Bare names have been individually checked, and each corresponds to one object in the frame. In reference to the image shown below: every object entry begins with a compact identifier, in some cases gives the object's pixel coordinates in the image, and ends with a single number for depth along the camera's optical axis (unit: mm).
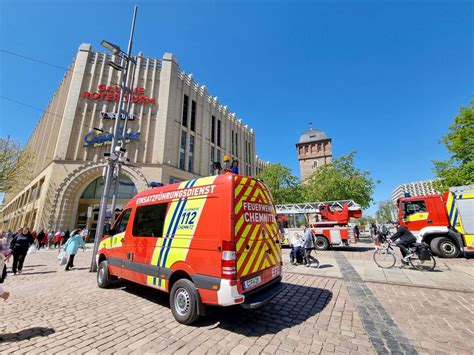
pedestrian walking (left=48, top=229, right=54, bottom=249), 19094
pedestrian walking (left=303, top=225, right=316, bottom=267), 8953
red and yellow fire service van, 3396
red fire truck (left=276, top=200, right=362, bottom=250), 13844
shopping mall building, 22281
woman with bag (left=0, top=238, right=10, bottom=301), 3298
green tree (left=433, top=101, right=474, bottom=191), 16125
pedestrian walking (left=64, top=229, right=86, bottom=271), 8453
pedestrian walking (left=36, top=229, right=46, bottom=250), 17212
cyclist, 7652
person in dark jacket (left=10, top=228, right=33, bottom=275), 7922
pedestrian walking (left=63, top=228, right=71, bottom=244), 19078
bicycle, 7445
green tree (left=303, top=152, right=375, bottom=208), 24578
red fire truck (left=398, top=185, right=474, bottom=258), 9648
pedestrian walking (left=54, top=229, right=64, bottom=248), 18594
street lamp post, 8406
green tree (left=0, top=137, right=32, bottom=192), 18358
